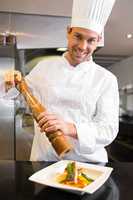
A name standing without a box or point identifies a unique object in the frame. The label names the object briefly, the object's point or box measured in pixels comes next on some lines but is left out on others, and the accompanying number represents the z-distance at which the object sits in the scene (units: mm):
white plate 690
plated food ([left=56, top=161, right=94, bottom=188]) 743
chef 1030
